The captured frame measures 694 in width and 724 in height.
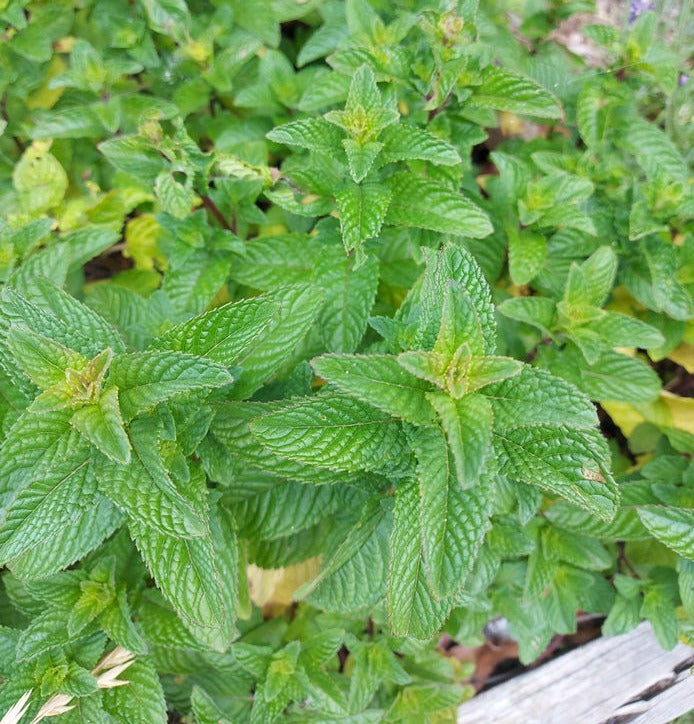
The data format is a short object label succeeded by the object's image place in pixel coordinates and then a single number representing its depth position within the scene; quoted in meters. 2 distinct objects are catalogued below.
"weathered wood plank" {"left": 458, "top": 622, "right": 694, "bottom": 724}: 0.33
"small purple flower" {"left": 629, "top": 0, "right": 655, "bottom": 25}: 0.40
